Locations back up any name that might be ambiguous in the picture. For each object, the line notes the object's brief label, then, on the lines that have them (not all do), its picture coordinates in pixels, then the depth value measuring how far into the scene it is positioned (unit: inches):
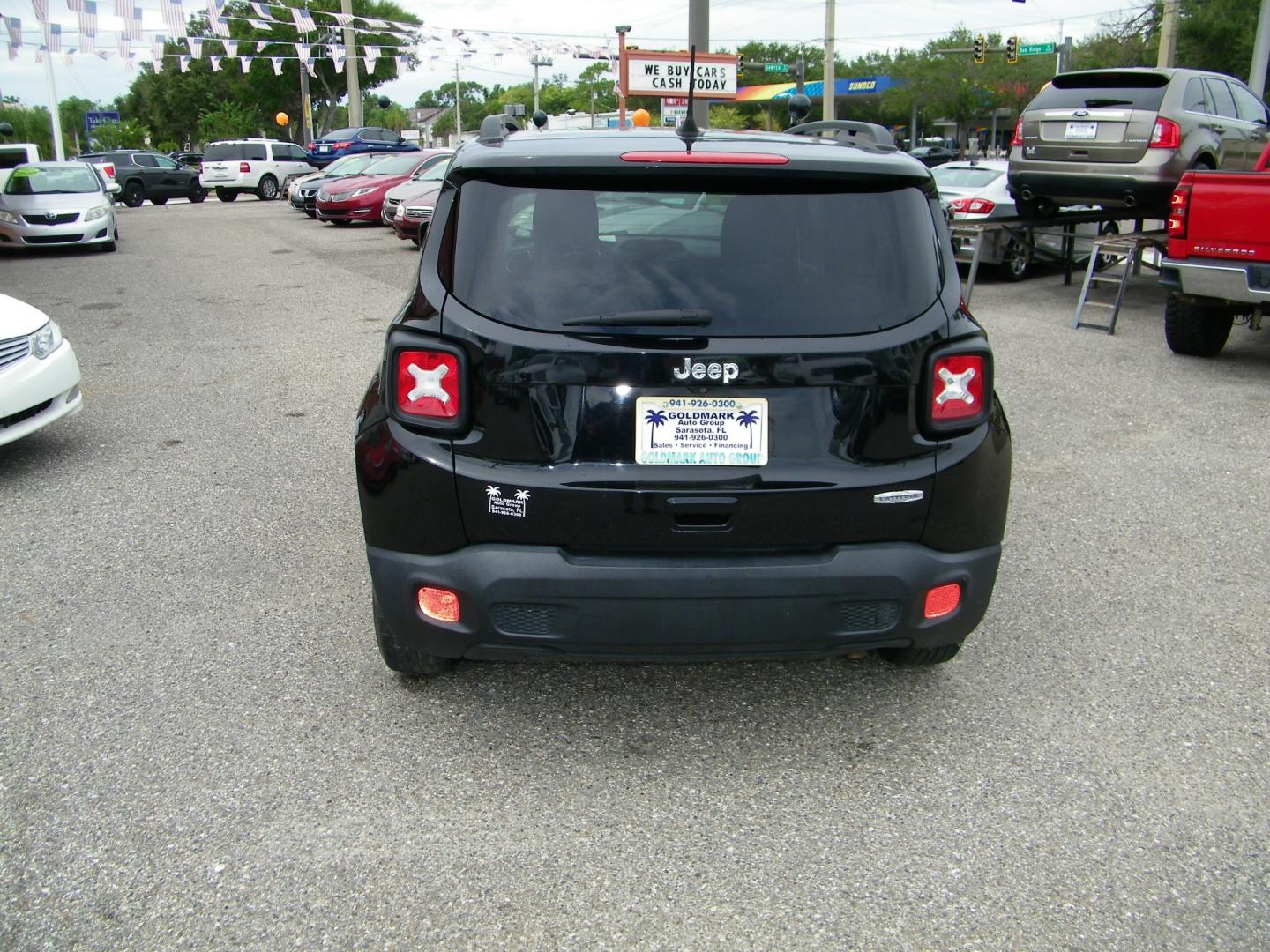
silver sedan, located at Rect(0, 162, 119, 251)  698.8
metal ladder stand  410.0
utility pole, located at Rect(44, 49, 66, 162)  1439.5
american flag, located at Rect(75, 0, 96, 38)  1019.3
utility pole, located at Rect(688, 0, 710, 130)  745.0
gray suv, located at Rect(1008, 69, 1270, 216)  422.9
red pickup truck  311.6
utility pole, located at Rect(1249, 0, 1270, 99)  769.6
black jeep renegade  115.1
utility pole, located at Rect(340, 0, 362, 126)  1508.4
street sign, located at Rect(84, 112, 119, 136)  2876.5
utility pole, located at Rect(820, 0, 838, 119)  1551.4
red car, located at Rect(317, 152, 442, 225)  869.2
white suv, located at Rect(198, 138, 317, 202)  1307.8
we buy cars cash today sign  823.7
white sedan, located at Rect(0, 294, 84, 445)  237.6
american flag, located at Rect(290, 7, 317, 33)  1274.6
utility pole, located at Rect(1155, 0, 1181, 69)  993.1
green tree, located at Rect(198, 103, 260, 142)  2792.8
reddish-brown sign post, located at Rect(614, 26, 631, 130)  819.4
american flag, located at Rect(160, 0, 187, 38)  1035.3
